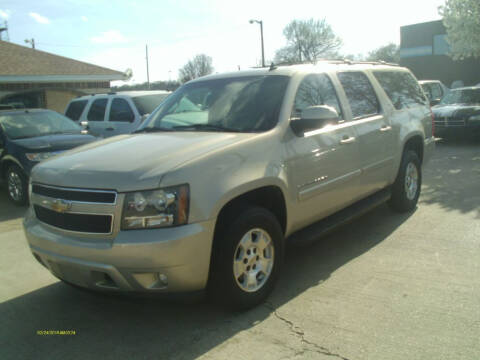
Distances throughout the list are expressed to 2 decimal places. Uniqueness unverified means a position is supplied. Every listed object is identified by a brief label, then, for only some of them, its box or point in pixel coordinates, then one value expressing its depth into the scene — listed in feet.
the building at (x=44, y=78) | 70.95
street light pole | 108.06
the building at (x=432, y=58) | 127.58
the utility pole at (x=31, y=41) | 185.57
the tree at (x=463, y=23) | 79.92
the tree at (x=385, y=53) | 214.90
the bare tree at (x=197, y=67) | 211.39
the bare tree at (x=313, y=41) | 186.29
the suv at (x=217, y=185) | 9.87
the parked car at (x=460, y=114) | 40.22
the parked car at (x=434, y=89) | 54.03
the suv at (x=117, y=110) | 34.01
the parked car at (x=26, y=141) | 25.26
